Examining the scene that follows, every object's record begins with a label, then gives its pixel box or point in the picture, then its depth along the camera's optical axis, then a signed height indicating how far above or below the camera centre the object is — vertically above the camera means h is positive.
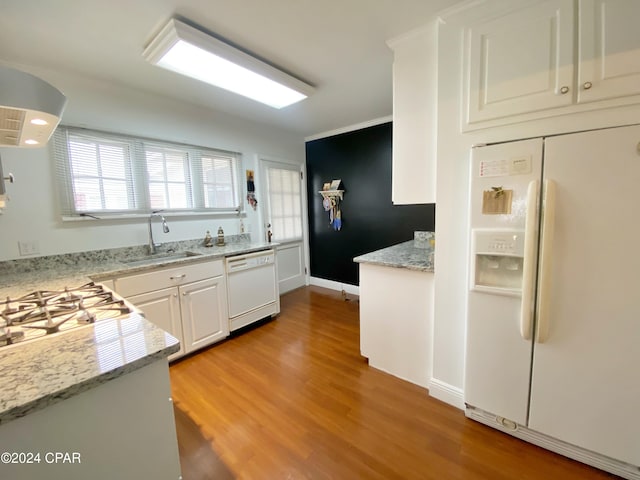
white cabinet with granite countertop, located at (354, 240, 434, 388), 1.89 -0.78
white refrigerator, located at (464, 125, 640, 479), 1.20 -0.41
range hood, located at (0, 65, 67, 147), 0.84 +0.40
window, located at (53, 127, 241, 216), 2.21 +0.43
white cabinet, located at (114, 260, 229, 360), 2.08 -0.71
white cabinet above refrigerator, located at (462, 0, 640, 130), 1.16 +0.70
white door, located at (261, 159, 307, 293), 3.92 -0.05
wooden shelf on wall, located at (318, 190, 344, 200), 3.93 +0.29
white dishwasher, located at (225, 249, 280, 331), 2.72 -0.79
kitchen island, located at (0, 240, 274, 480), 0.66 -0.51
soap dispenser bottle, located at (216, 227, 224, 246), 3.16 -0.26
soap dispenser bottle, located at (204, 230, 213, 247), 3.05 -0.28
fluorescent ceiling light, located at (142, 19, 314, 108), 1.66 +1.10
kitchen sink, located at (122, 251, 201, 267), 2.44 -0.39
